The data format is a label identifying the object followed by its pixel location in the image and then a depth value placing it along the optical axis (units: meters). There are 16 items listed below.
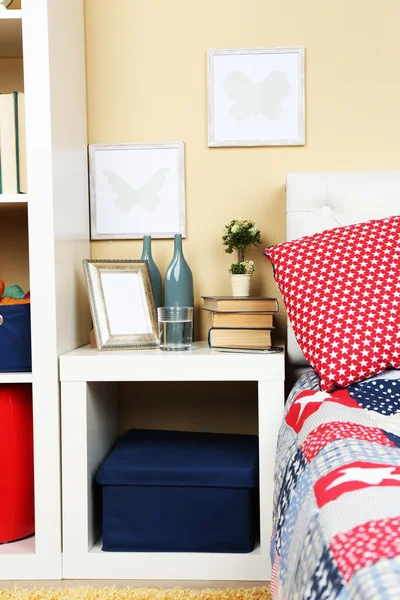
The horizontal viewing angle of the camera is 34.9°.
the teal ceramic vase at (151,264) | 2.00
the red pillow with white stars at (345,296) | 1.37
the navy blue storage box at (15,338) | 1.71
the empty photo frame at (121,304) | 1.79
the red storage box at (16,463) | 1.68
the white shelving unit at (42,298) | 1.65
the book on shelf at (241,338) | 1.73
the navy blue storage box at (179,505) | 1.64
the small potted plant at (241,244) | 1.94
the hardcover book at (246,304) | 1.76
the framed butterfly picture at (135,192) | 2.08
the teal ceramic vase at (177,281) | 1.96
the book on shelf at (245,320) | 1.74
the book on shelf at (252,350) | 1.69
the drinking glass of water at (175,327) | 1.76
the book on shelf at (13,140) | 1.76
